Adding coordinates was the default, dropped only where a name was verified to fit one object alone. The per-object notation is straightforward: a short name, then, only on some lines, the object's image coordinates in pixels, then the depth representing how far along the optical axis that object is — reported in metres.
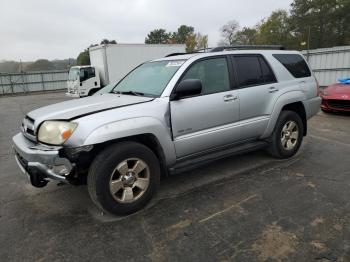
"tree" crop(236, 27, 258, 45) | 56.25
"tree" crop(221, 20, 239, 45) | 57.22
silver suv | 3.03
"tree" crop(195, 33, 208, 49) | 51.99
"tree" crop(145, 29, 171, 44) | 68.44
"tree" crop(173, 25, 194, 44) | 65.34
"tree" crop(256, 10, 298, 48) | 46.46
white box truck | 16.45
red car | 8.37
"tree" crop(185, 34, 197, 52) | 51.50
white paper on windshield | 3.87
